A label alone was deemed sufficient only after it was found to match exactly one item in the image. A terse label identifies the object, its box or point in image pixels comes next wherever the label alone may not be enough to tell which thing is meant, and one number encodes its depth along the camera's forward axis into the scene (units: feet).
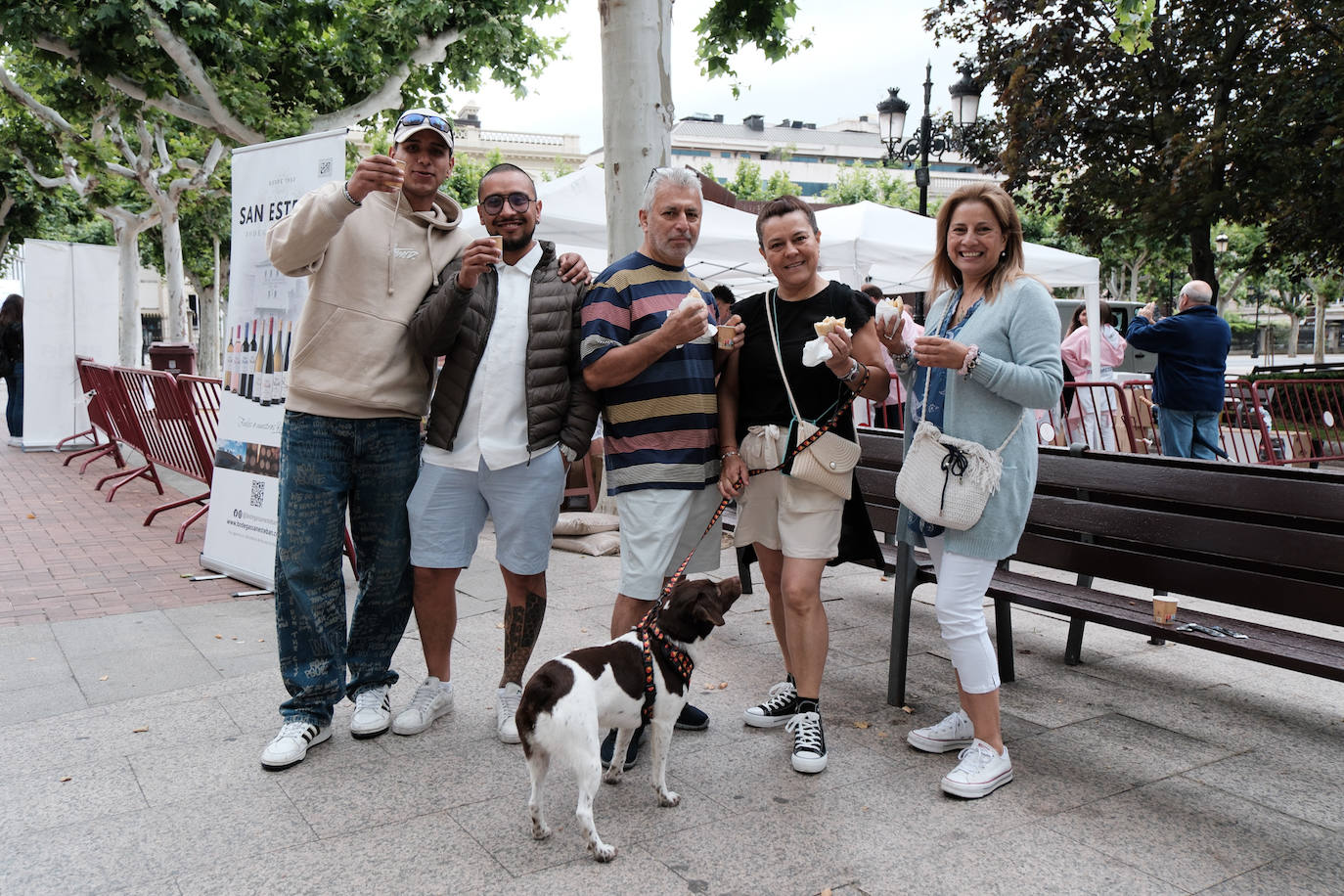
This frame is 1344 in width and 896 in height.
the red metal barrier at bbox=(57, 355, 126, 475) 37.68
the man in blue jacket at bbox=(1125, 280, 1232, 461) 28.43
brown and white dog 8.79
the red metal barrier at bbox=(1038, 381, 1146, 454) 33.47
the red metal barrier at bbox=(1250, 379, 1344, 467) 35.29
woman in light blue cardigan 10.02
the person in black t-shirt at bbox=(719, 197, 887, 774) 11.16
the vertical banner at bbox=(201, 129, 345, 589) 17.24
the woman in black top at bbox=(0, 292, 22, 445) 44.65
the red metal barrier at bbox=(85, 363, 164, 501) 31.60
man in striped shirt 10.80
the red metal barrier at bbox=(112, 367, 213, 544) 24.73
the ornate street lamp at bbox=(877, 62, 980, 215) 49.26
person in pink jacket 33.94
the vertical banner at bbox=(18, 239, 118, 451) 43.09
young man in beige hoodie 11.00
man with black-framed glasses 11.18
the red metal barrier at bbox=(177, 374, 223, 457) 24.09
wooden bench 10.52
